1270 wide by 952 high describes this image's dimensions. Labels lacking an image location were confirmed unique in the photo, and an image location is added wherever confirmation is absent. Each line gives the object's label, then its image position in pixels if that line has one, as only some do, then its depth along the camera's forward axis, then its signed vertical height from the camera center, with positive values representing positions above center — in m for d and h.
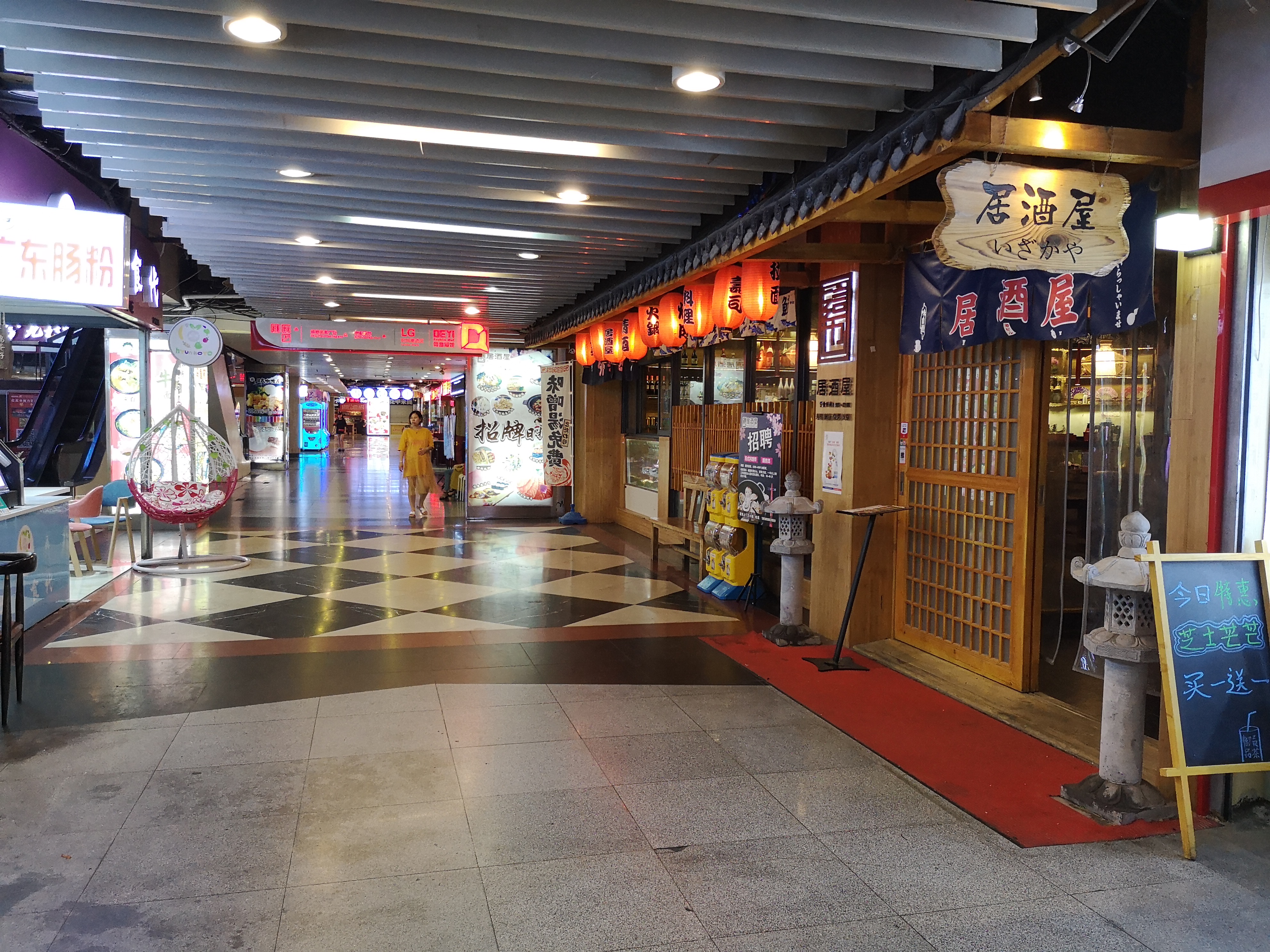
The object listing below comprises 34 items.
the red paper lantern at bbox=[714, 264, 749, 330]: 6.70 +1.08
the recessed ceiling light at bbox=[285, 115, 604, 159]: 4.63 +1.63
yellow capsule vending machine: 7.82 -0.91
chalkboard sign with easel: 3.38 -0.84
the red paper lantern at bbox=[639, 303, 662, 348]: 8.44 +1.11
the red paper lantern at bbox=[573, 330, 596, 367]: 10.95 +1.10
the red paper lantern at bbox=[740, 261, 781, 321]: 6.43 +1.11
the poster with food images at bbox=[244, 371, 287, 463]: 26.98 +0.47
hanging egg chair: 8.75 -0.50
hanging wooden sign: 3.66 +0.95
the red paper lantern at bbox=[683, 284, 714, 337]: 7.25 +1.07
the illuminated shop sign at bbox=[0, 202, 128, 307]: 6.21 +1.27
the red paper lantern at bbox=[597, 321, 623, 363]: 9.98 +1.10
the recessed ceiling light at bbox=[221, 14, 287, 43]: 3.49 +1.63
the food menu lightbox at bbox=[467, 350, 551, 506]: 13.27 +0.10
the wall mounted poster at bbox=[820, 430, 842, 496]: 6.35 -0.17
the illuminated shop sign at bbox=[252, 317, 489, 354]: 11.48 +1.30
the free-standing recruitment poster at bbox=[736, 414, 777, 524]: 7.17 -0.21
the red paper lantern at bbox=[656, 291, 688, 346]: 7.85 +1.06
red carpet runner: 3.64 -1.54
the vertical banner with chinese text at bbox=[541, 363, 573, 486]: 13.03 +0.15
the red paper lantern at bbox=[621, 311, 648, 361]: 9.30 +1.04
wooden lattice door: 5.14 -0.42
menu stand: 5.62 -1.13
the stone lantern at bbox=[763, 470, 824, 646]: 6.36 -0.80
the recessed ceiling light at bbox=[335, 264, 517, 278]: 8.59 +1.63
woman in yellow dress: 13.59 -0.40
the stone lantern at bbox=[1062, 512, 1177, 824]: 3.61 -0.96
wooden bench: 8.88 -0.89
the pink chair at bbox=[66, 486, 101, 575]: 8.73 -0.90
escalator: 13.21 +0.24
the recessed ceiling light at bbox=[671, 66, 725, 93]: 3.94 +1.63
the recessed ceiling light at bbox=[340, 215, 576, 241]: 6.71 +1.62
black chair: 4.51 -1.07
